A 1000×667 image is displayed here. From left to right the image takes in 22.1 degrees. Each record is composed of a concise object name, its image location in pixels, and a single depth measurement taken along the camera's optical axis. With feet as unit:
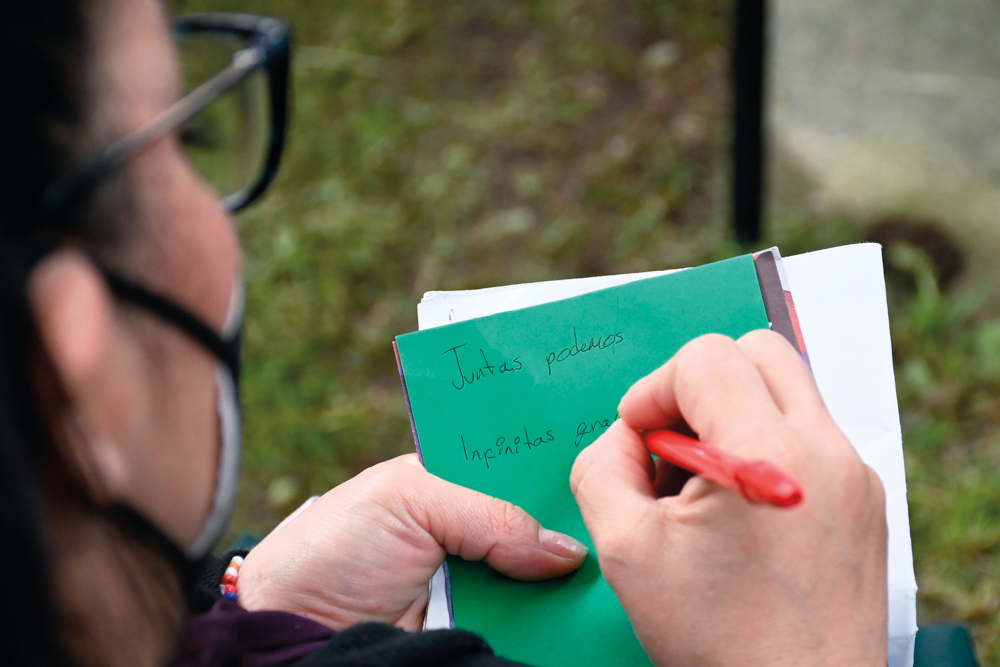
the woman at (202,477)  1.90
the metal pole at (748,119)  3.05
